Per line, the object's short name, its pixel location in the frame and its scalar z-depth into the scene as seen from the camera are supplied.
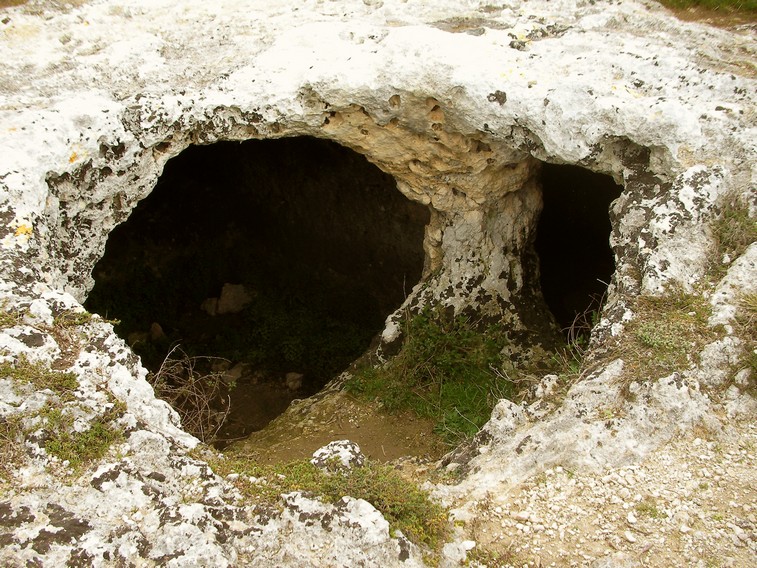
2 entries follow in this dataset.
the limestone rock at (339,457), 4.12
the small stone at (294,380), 8.97
